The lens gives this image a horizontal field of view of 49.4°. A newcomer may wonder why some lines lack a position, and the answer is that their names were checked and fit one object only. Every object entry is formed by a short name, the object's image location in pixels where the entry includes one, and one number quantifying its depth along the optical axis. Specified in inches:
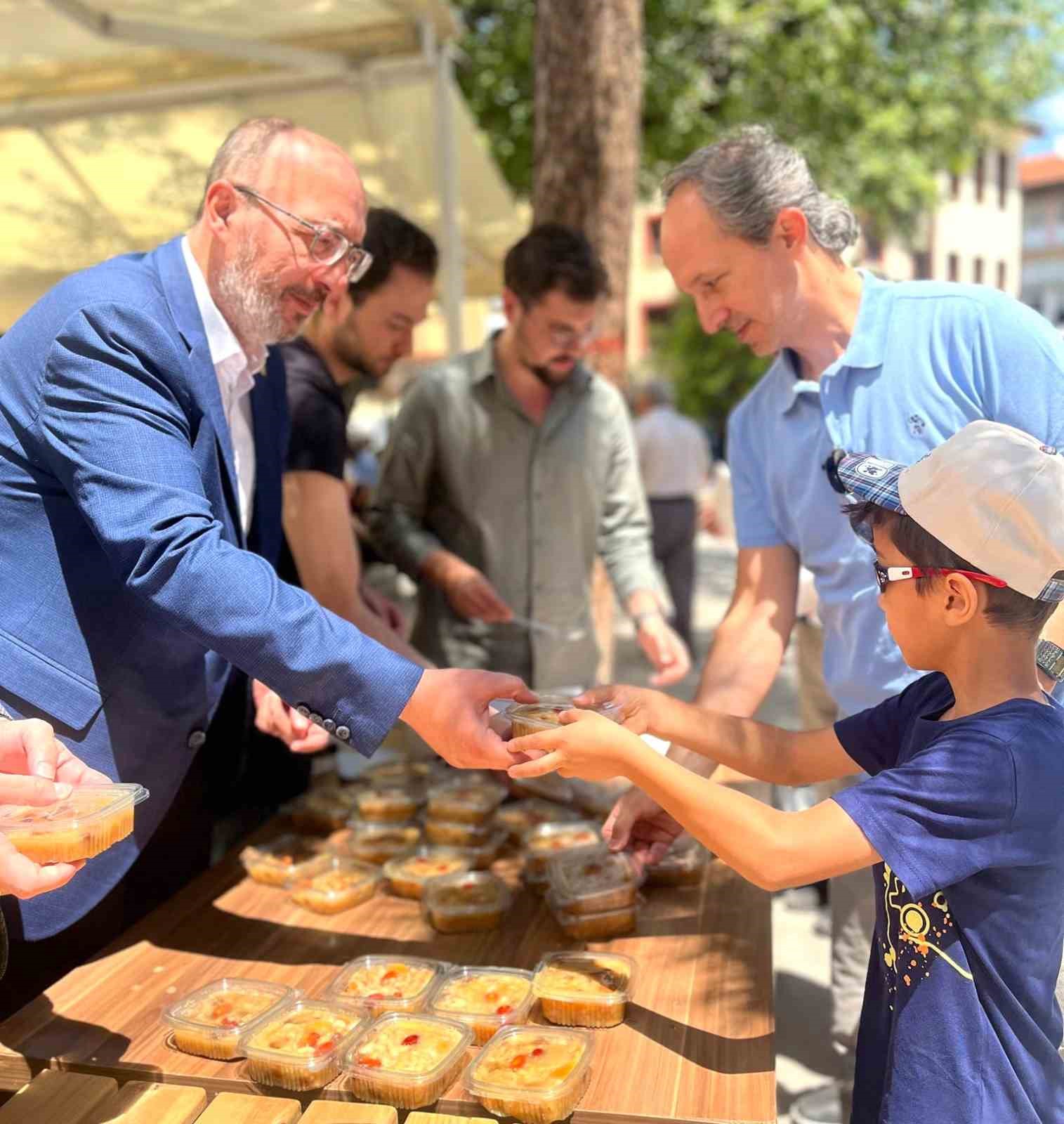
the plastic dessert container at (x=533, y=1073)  62.1
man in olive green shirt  150.6
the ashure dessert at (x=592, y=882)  85.4
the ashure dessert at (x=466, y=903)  87.0
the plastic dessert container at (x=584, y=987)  72.1
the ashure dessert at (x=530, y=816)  108.0
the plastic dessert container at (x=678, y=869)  94.0
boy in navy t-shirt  61.6
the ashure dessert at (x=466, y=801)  105.3
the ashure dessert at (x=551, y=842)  95.0
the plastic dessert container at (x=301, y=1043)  65.7
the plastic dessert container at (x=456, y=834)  101.8
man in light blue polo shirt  88.4
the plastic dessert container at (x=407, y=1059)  64.1
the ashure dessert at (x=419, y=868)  93.5
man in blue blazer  70.4
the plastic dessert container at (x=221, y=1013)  69.1
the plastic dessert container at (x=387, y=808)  108.7
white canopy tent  224.2
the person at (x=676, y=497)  356.5
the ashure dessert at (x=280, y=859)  95.4
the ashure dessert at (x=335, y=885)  90.9
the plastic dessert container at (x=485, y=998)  71.3
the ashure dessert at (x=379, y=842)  101.3
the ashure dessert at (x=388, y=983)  73.5
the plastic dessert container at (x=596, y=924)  84.9
